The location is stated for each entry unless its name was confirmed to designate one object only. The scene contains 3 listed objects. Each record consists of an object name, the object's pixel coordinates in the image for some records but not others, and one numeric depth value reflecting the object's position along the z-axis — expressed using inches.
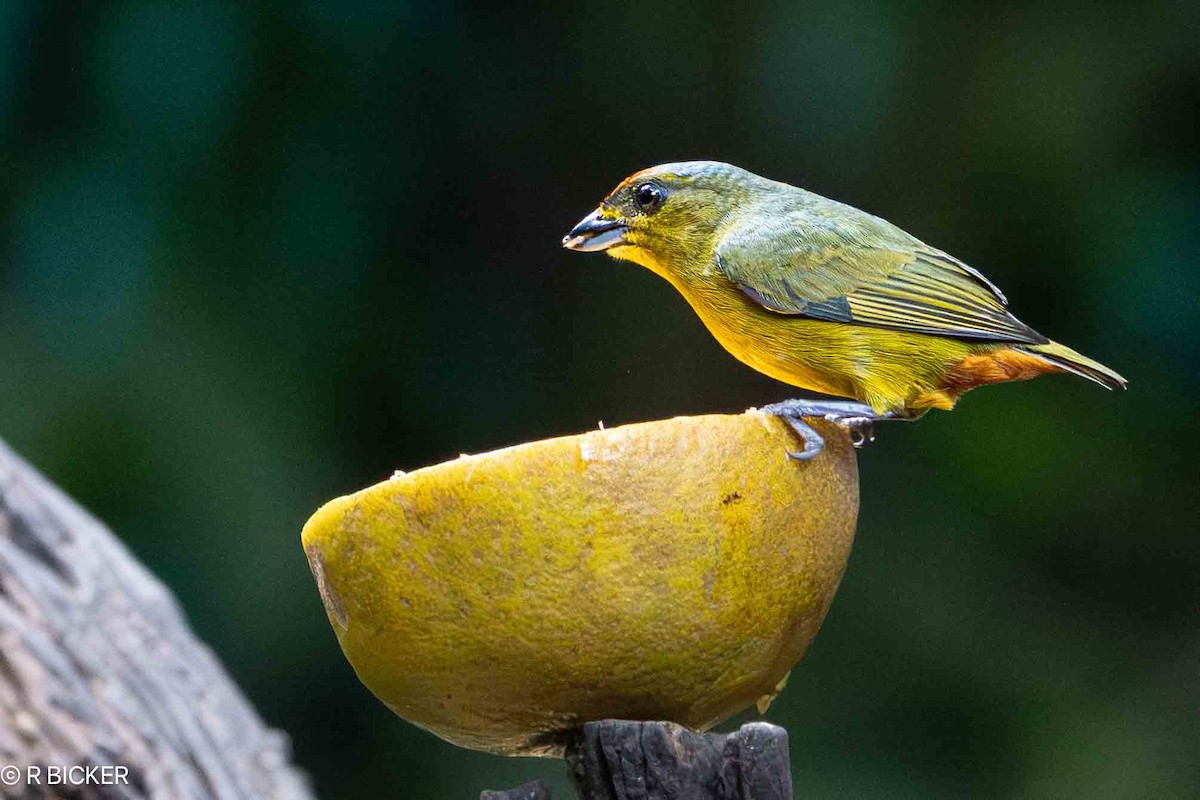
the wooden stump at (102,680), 230.2
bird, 196.4
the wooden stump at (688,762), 165.3
